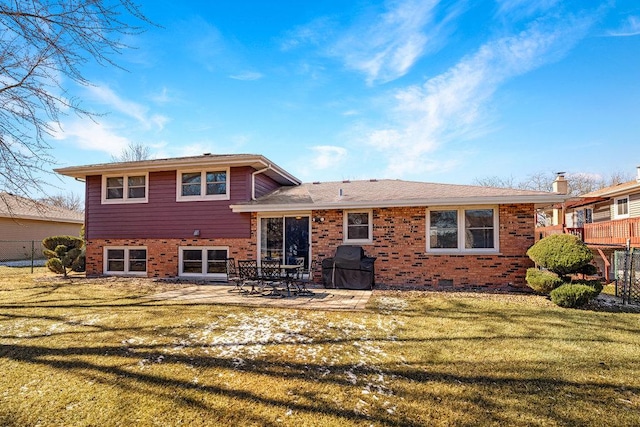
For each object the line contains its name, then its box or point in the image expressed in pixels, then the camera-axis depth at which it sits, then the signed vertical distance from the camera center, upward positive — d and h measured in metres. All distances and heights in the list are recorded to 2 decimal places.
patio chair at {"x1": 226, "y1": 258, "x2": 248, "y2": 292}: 10.36 -1.49
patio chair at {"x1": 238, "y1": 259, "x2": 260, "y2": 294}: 8.77 -1.31
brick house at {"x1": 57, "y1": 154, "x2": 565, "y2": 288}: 9.70 +0.21
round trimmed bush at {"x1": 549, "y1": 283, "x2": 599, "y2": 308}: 7.19 -1.44
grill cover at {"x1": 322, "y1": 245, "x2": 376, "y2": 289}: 9.71 -1.22
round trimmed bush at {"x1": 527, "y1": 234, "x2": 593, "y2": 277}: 7.32 -0.58
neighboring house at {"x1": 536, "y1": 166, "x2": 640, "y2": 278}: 13.97 +0.33
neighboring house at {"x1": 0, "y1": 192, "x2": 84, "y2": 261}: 20.19 -0.04
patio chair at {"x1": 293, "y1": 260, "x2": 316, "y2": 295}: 10.84 -1.55
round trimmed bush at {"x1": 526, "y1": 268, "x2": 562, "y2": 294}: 7.67 -1.23
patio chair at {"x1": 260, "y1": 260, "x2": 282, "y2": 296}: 8.59 -1.30
